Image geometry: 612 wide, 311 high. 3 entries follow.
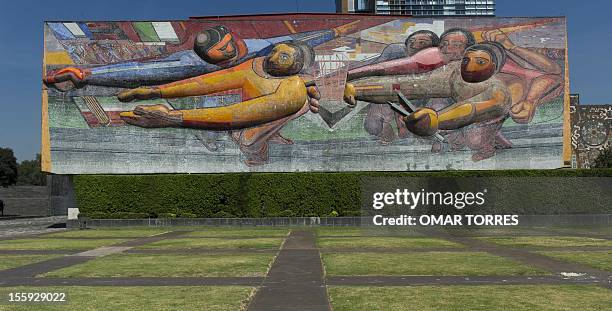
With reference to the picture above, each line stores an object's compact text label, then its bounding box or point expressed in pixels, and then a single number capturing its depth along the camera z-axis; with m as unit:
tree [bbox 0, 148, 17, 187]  74.50
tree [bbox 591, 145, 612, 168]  56.56
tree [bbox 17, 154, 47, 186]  118.62
